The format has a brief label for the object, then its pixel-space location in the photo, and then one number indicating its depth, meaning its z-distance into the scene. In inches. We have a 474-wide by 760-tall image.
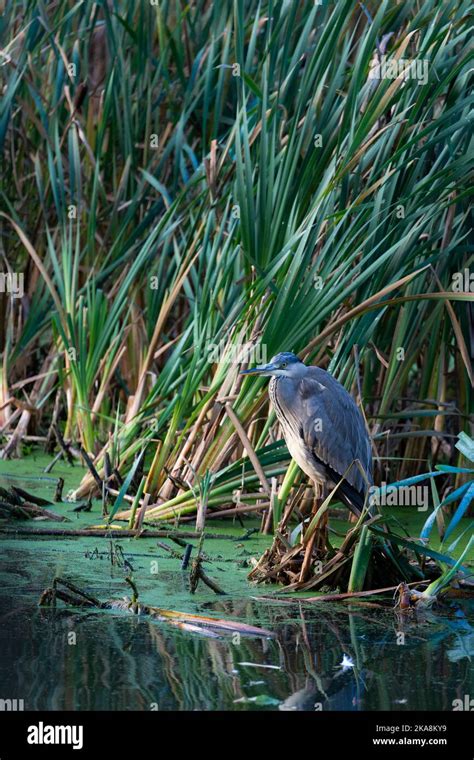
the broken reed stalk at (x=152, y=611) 299.0
